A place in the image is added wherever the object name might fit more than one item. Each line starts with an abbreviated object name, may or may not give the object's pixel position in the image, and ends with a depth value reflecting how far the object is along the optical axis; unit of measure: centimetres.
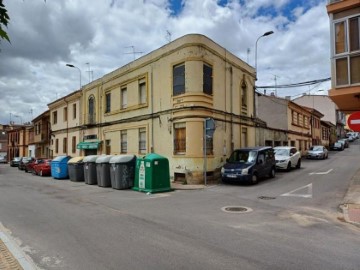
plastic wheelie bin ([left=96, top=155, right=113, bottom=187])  1636
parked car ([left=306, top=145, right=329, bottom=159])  3194
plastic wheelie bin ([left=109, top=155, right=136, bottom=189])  1535
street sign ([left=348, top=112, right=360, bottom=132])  798
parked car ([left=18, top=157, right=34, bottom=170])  3369
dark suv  1583
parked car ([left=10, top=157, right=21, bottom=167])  4302
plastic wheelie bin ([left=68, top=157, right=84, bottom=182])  1961
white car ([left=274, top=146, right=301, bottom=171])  2139
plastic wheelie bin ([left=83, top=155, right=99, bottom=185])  1778
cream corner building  1723
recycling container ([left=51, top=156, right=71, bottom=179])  2202
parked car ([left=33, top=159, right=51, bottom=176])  2502
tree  249
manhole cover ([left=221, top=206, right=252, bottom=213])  978
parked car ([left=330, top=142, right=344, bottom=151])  4672
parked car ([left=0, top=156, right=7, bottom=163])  6120
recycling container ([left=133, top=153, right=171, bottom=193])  1414
